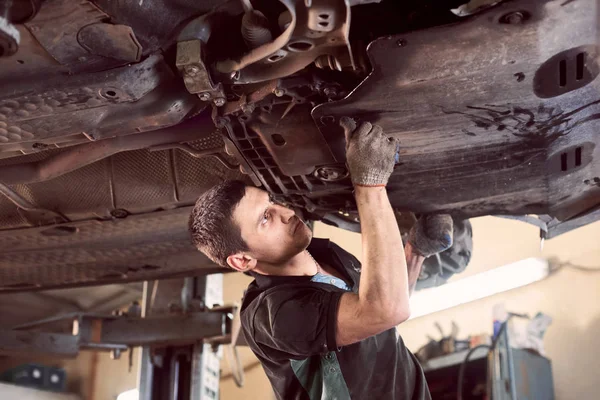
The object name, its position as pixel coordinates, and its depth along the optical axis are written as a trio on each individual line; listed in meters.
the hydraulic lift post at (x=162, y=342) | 3.12
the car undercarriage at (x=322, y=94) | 1.42
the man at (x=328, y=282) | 1.68
